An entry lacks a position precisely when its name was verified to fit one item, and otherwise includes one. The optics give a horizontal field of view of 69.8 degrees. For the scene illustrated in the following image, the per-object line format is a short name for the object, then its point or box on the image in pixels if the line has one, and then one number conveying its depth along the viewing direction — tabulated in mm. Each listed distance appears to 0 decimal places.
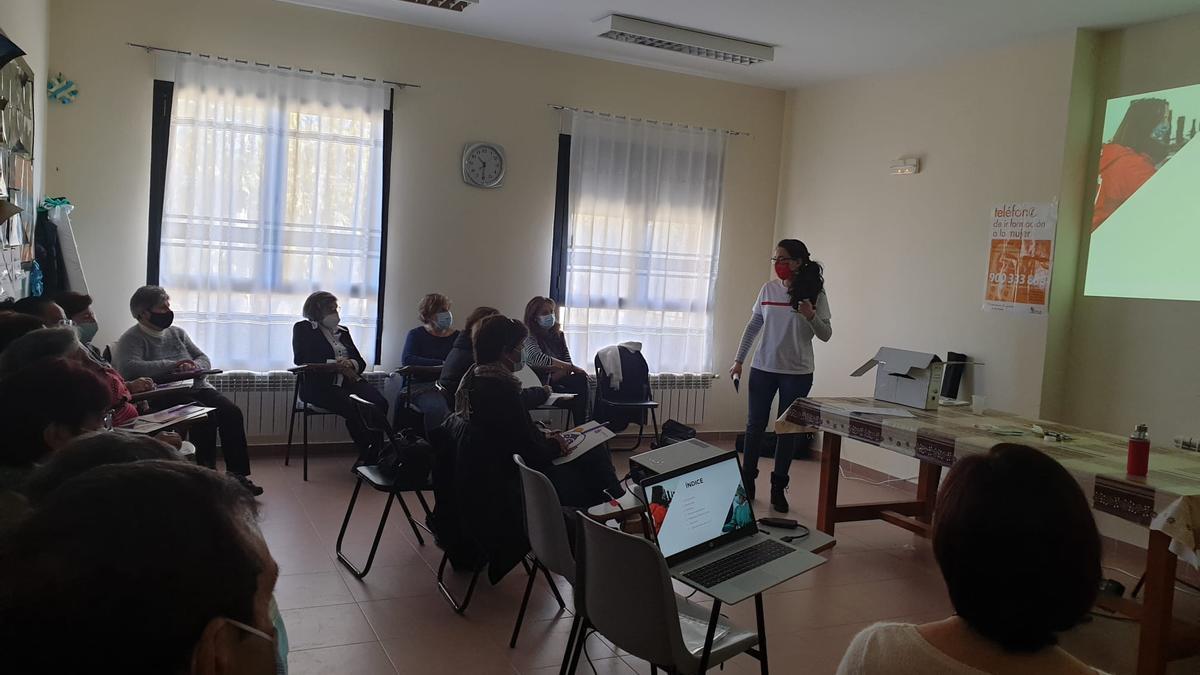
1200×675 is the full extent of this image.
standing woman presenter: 5059
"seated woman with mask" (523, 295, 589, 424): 5957
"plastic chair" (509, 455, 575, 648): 2760
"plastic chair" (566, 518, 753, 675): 2137
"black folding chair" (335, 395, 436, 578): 3705
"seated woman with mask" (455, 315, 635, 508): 3434
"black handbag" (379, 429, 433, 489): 3732
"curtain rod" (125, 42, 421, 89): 5238
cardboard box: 4426
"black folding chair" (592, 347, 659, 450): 6270
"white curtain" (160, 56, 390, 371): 5359
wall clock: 6137
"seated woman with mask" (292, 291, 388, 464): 5371
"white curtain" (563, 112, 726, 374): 6504
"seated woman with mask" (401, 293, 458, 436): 5539
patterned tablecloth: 2863
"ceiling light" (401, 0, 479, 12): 5145
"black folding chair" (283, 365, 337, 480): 5227
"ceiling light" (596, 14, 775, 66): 5426
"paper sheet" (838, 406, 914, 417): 4289
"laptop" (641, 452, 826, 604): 2318
